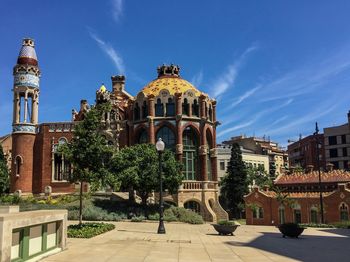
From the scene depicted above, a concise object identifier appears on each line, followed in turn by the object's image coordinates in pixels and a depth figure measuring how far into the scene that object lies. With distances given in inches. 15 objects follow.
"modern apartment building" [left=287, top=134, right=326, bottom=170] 3594.0
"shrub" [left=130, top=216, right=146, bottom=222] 1352.1
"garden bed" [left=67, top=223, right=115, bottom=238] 784.9
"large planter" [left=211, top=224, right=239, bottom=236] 943.0
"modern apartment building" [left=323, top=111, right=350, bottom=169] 3316.9
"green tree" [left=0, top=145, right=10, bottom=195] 1934.9
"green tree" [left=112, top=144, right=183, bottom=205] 1471.5
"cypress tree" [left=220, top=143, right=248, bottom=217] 2534.4
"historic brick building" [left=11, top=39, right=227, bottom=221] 1838.1
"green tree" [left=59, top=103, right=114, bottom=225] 919.0
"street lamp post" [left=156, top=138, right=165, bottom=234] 936.4
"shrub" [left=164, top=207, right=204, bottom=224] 1489.9
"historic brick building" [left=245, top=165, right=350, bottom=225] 1753.2
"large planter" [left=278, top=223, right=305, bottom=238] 906.7
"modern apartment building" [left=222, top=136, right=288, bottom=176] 4261.8
